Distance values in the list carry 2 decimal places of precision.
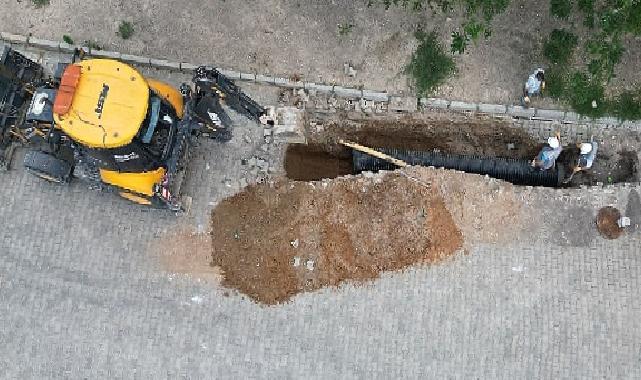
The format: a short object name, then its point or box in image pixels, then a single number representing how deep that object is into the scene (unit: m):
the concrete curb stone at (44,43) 13.50
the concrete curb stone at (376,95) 13.50
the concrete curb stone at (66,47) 13.52
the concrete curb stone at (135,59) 13.41
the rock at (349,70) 13.55
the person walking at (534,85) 13.20
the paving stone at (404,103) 13.53
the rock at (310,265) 12.76
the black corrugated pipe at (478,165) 13.78
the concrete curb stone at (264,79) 13.47
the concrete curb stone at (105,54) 13.45
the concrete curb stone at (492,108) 13.56
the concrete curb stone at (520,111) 13.55
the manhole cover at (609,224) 12.92
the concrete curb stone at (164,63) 13.42
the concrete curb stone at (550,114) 13.59
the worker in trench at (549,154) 12.88
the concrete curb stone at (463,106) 13.55
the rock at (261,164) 13.30
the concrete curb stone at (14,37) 13.54
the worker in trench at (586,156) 12.92
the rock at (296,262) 12.80
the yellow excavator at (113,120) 10.80
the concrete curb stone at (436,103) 13.55
